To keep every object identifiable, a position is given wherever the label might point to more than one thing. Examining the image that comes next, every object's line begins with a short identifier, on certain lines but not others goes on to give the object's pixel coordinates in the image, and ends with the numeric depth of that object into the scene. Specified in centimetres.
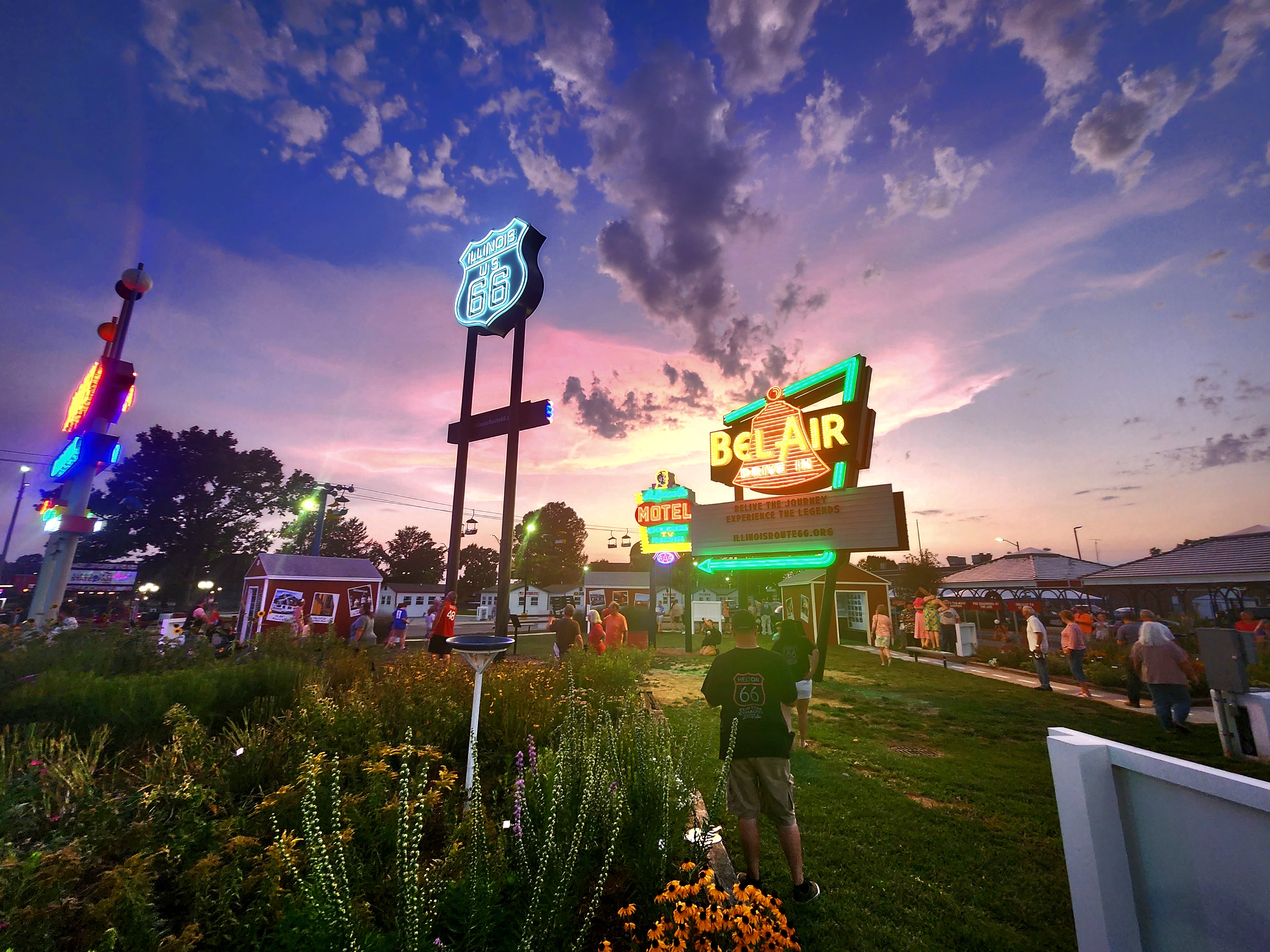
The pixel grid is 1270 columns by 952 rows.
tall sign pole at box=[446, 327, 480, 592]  1305
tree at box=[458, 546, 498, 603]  7762
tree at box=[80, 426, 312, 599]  4275
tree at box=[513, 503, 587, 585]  6912
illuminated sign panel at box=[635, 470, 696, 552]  1969
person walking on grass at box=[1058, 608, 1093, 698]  1127
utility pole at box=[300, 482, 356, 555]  2459
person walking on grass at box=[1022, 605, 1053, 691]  1161
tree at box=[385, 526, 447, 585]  7288
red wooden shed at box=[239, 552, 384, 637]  1986
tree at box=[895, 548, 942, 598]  5766
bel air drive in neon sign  1273
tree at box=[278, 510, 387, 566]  5434
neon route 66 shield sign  1388
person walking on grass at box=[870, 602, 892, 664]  1720
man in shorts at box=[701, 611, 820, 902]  389
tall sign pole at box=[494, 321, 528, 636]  1162
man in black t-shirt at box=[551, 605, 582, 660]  1100
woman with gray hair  778
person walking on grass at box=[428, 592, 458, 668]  1005
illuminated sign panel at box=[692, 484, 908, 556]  1204
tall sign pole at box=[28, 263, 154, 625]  1282
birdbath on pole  436
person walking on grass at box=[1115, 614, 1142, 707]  991
